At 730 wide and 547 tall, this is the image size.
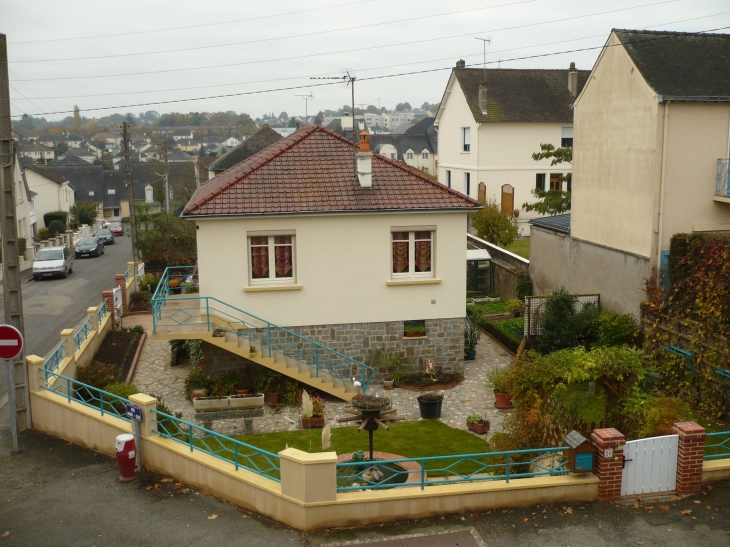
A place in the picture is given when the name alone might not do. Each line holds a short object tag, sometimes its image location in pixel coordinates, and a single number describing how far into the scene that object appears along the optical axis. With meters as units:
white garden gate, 10.75
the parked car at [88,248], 46.62
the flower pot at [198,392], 17.48
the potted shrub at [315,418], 16.17
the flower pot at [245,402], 16.00
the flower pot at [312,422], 16.16
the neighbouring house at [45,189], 61.03
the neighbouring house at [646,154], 18.28
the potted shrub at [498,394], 16.58
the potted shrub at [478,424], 15.59
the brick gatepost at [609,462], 10.56
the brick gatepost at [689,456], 10.73
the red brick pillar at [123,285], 27.00
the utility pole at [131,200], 32.72
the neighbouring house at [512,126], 41.03
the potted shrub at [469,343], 20.84
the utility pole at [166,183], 52.38
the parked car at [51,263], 37.09
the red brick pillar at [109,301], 23.06
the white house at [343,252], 18.14
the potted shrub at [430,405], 16.47
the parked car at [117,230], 63.47
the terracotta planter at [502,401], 17.05
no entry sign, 12.42
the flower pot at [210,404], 15.84
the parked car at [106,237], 54.89
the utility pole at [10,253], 13.13
